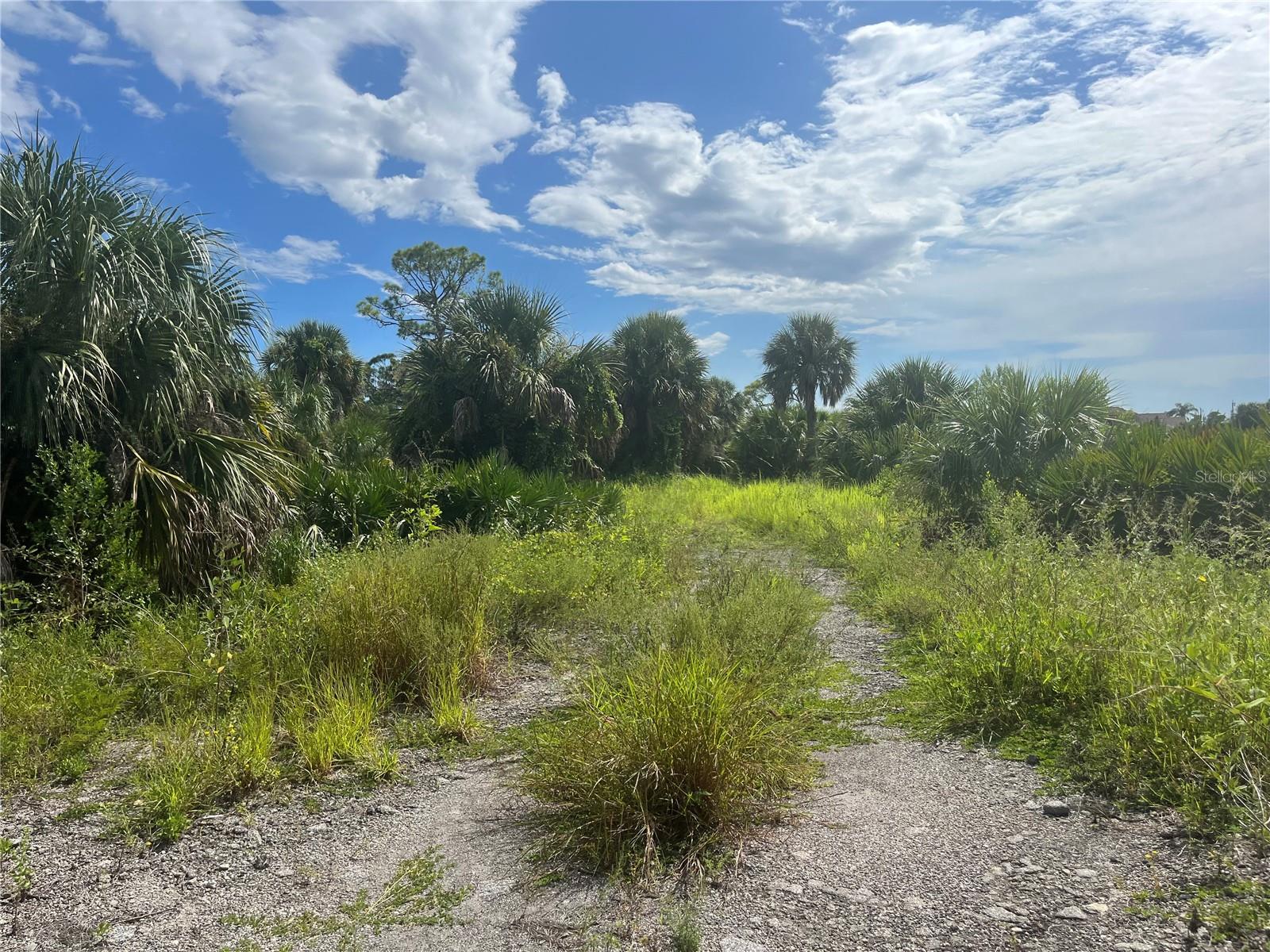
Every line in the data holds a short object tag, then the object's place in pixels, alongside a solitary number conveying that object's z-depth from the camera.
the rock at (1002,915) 2.30
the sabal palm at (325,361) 29.95
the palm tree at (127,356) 5.82
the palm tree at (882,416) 24.09
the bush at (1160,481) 7.61
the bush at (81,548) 5.29
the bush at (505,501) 10.42
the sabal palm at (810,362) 31.52
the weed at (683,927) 2.29
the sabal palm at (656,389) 26.73
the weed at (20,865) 2.93
